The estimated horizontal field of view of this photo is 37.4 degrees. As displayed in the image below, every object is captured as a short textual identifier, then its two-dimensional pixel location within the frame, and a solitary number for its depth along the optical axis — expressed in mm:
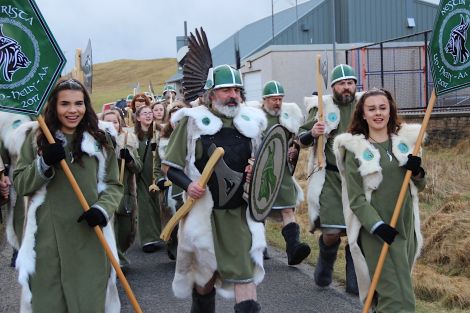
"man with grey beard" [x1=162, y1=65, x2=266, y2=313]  4770
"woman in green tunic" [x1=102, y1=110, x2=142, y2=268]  7770
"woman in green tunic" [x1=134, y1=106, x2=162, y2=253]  8789
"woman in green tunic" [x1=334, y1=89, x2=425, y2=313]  4516
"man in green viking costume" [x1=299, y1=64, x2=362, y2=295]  6582
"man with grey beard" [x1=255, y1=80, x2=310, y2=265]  7580
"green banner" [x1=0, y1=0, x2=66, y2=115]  4051
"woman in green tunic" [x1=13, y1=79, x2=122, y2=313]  4133
